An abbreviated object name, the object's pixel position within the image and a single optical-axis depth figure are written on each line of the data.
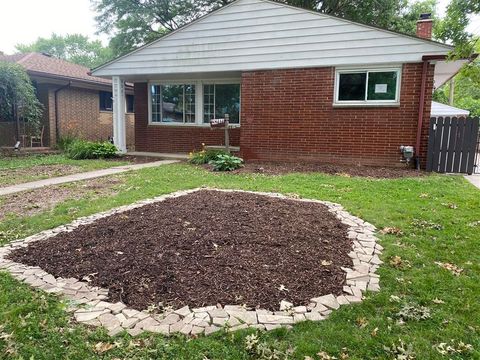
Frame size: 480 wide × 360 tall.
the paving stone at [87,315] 2.70
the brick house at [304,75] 9.66
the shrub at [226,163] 9.73
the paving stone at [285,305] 2.84
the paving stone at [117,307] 2.81
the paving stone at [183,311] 2.75
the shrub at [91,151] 12.73
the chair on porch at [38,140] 16.31
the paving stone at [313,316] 2.70
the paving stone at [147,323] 2.60
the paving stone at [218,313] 2.73
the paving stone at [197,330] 2.52
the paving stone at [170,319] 2.65
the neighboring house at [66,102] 16.36
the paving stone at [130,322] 2.60
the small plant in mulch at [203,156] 11.03
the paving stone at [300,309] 2.78
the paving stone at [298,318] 2.67
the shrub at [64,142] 16.04
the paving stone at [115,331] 2.51
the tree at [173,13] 20.50
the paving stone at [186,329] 2.53
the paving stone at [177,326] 2.54
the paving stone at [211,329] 2.53
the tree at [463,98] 29.29
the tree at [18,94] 13.60
